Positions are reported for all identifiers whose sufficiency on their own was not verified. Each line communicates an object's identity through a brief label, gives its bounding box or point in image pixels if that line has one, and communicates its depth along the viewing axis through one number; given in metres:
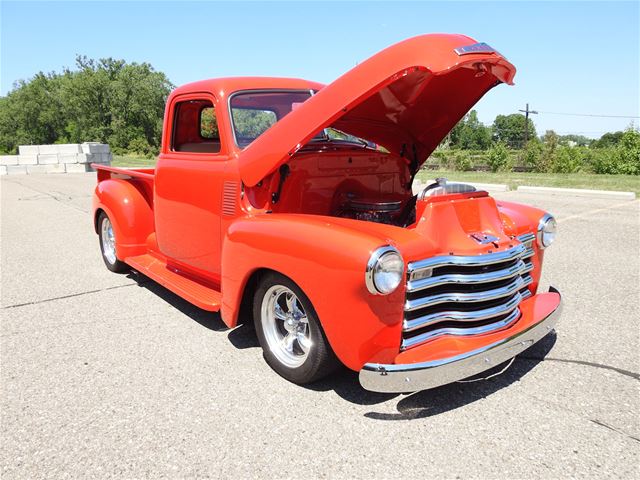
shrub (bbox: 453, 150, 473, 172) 25.02
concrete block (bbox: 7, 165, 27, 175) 23.81
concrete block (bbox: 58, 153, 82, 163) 24.86
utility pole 51.69
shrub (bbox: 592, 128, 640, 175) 21.70
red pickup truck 2.64
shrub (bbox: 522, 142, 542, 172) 24.66
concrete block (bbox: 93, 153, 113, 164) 26.19
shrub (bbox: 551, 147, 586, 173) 23.72
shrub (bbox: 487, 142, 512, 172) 24.30
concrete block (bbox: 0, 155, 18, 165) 24.44
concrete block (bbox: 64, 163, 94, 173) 24.28
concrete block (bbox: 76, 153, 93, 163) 24.98
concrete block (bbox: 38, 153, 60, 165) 24.55
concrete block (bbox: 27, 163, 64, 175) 24.24
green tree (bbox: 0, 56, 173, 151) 55.88
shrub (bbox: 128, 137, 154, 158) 48.69
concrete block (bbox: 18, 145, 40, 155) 27.42
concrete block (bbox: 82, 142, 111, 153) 26.22
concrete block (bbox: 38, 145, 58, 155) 26.46
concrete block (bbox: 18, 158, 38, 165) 24.70
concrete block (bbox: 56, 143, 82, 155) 26.11
